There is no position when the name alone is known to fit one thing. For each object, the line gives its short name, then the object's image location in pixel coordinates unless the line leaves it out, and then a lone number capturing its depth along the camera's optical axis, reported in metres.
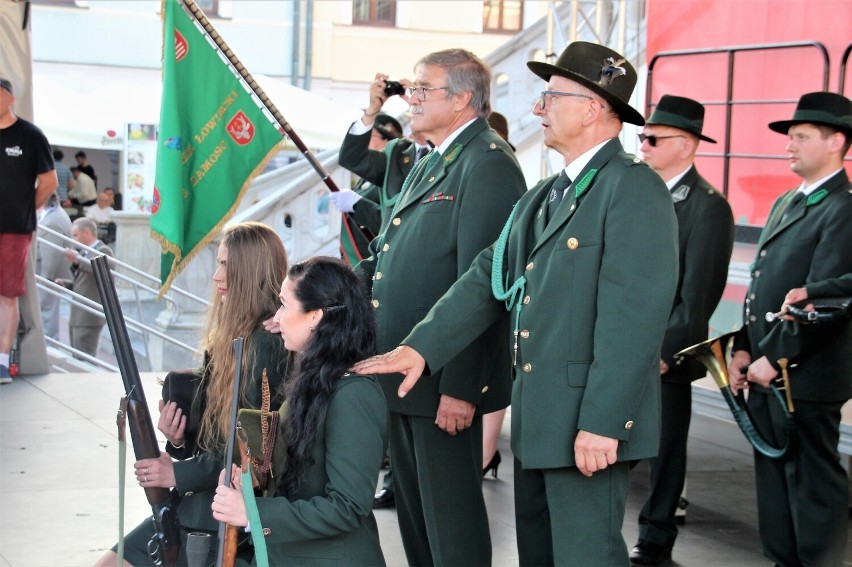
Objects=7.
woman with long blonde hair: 3.38
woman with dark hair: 2.81
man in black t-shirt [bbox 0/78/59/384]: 7.50
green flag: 5.88
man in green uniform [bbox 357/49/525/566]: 3.90
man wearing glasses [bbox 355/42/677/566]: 3.01
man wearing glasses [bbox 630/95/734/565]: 4.58
